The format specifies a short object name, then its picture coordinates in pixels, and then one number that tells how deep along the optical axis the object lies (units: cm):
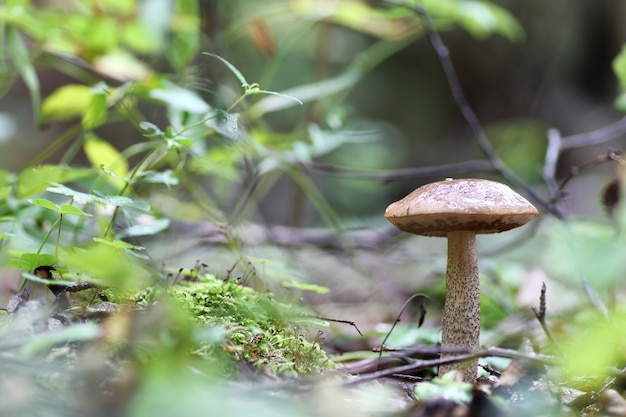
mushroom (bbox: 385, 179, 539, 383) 94
